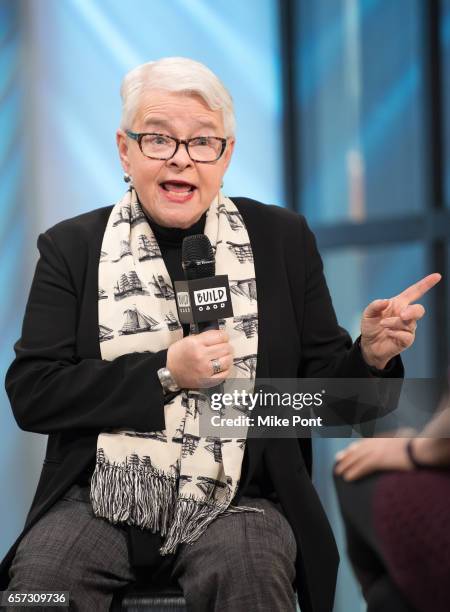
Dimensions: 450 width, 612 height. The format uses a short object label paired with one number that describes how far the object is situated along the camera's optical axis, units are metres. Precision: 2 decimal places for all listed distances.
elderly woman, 4.73
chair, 4.73
